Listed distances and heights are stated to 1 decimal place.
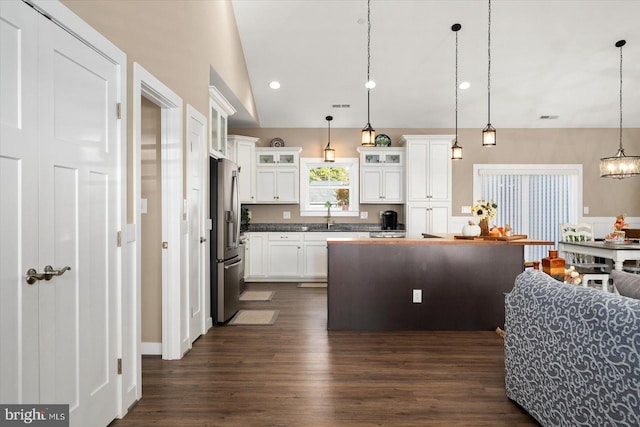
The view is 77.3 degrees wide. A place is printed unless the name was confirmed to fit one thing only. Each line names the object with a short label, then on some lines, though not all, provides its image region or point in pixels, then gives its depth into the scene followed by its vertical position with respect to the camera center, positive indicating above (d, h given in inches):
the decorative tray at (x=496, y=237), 166.7 -11.2
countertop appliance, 273.3 -6.0
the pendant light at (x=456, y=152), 188.5 +27.9
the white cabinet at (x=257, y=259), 263.0 -31.6
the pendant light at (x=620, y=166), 195.2 +22.6
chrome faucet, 284.9 -5.0
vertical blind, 284.7 +9.5
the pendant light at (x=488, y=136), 169.0 +31.8
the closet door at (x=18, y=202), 59.6 +1.3
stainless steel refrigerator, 166.4 -11.4
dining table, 181.0 -18.3
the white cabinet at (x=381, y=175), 272.1 +24.6
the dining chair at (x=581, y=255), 214.2 -26.1
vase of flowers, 170.2 -0.7
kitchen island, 162.7 -28.7
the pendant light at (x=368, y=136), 159.0 +29.9
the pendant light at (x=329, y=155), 233.2 +32.8
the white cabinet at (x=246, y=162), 265.7 +32.6
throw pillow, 75.1 -14.1
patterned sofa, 62.5 -26.2
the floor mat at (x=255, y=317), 169.0 -47.2
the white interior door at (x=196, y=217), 141.3 -2.3
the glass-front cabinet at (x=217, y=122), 168.4 +40.5
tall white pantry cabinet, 261.9 +26.3
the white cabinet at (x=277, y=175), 273.9 +24.6
